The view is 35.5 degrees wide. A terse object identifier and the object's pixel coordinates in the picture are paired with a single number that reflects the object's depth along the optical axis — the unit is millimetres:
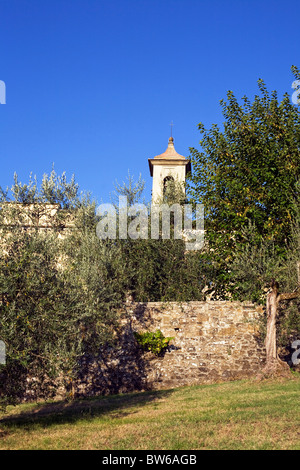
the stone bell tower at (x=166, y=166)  40844
